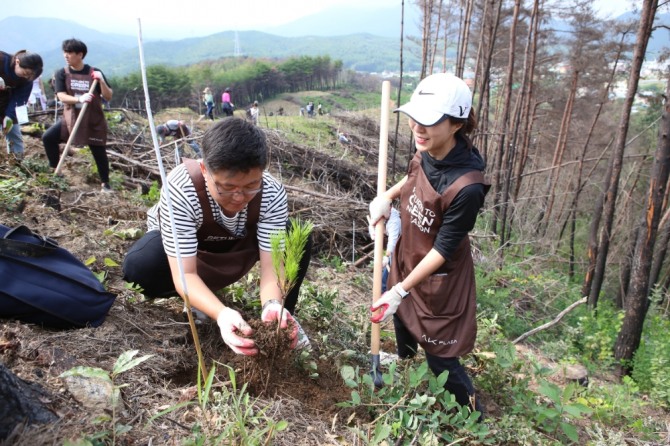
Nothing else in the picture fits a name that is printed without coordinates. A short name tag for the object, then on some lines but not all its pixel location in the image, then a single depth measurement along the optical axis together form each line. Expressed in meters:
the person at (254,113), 12.21
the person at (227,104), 14.64
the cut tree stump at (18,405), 1.13
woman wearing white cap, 1.80
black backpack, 1.71
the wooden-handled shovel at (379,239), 2.07
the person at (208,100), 14.24
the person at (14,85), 4.01
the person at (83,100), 4.17
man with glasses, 1.63
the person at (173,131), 7.27
